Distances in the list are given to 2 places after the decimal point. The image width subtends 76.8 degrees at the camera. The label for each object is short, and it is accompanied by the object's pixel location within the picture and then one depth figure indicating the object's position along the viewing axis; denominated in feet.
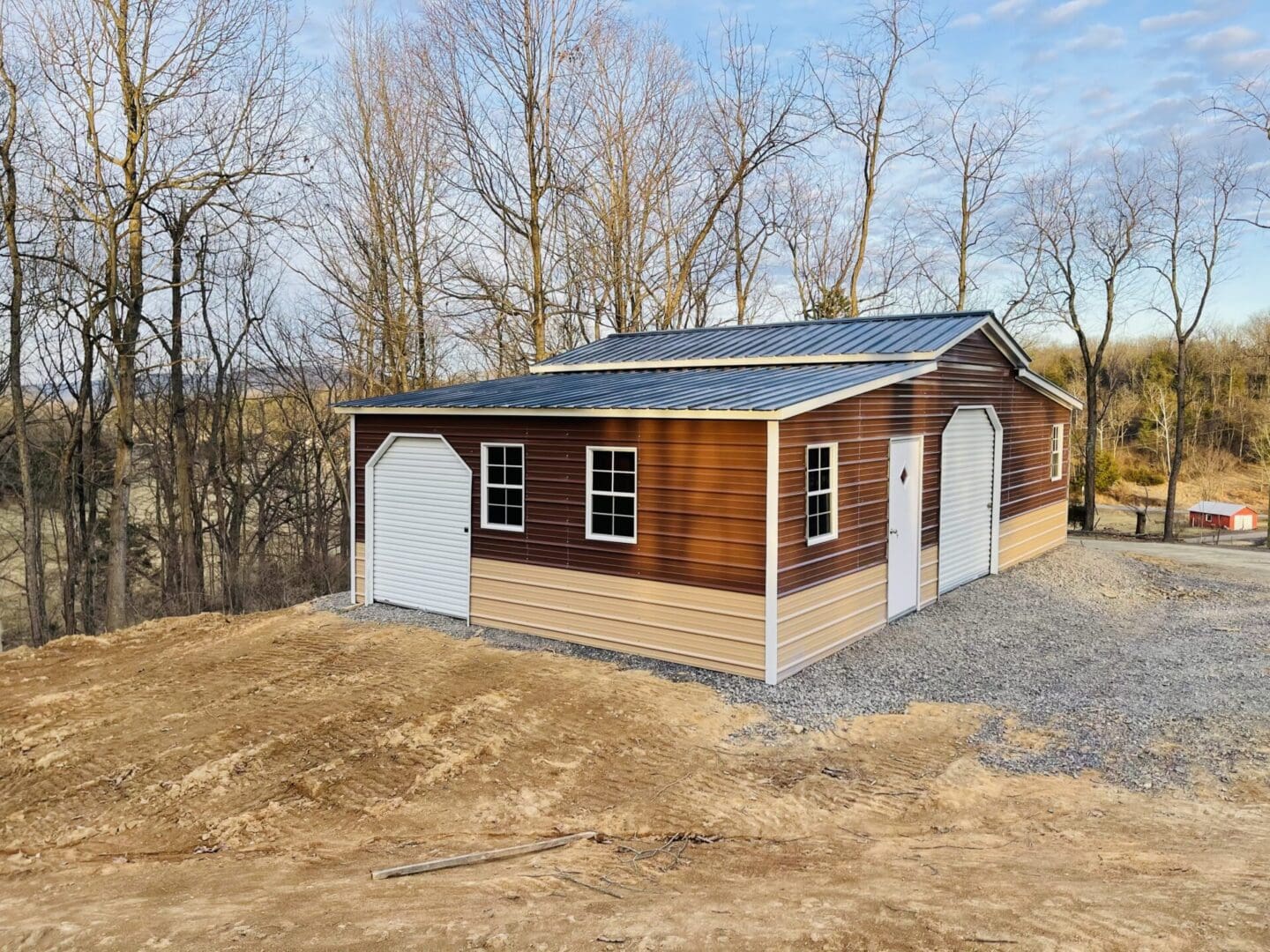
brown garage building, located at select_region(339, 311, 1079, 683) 26.73
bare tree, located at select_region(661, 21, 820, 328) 66.59
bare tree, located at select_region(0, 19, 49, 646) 46.70
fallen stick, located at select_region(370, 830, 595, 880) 15.23
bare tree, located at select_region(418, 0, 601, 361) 57.72
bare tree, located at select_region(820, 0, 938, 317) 71.05
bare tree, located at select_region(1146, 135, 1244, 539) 74.43
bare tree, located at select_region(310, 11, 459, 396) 62.03
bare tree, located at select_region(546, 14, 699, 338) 62.39
